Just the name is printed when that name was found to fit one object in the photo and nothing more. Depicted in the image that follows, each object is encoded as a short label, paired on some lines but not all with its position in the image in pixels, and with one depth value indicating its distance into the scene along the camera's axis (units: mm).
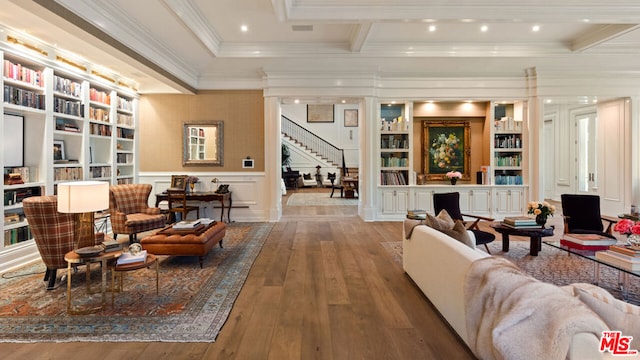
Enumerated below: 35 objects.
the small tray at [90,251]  3111
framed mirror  7860
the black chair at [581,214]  4969
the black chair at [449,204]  5332
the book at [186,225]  4521
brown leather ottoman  4281
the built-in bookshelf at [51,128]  4523
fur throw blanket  1496
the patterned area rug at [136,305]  2711
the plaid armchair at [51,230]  3586
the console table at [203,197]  7114
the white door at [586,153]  9070
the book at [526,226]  4705
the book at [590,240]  3637
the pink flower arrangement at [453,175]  7816
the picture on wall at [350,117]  16688
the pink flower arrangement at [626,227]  3180
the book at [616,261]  2934
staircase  16422
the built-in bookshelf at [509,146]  7949
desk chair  6906
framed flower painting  8211
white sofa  1458
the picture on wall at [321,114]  16719
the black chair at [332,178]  12294
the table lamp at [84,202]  3201
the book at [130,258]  3186
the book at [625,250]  2988
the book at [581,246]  3607
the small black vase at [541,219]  4684
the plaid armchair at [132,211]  5332
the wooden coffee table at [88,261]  3074
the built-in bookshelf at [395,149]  7930
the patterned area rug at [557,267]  3750
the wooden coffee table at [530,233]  4590
